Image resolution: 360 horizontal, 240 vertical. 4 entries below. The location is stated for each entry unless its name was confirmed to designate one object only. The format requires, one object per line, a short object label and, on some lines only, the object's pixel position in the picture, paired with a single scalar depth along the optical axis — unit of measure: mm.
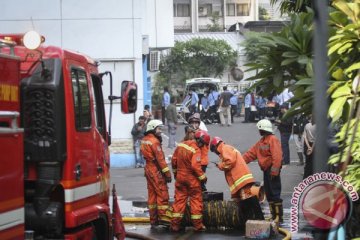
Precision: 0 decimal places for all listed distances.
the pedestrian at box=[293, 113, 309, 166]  19455
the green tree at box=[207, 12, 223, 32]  72438
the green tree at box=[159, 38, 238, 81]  54497
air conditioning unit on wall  26927
